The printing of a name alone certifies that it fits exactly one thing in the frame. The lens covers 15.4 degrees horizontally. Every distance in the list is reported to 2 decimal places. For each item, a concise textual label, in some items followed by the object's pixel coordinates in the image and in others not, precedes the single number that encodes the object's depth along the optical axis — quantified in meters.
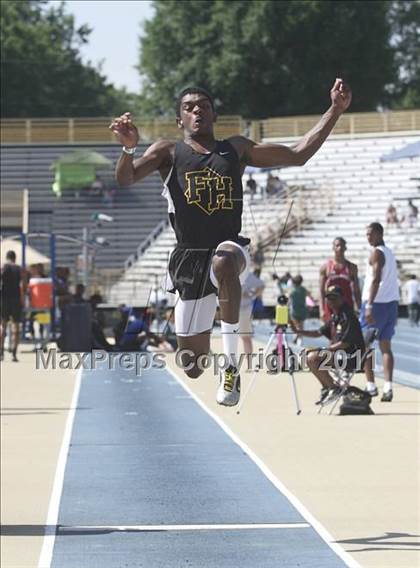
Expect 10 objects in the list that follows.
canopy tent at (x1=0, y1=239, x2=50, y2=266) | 33.09
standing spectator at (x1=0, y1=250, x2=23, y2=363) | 22.98
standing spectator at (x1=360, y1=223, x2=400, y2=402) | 15.62
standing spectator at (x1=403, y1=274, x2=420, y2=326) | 38.06
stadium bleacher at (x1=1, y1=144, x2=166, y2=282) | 48.81
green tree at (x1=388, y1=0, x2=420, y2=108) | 69.31
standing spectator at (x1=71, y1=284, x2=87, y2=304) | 26.42
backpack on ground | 16.33
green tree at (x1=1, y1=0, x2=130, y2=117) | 71.12
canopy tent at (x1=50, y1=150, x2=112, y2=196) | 50.44
